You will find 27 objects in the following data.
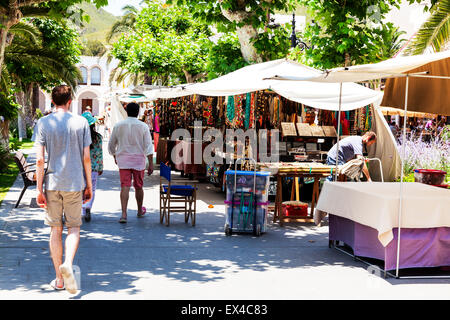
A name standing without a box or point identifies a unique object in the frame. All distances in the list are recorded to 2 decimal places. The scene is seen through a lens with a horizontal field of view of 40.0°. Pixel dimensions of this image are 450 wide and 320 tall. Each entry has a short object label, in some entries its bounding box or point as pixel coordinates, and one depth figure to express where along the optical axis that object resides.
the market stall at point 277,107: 11.11
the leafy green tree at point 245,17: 14.24
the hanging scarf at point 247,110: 13.42
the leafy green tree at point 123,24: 51.12
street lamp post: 20.28
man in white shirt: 9.61
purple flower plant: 14.29
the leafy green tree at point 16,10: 9.91
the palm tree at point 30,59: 19.12
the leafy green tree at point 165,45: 27.14
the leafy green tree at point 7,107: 17.98
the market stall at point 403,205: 6.71
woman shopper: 9.28
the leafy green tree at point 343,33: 14.03
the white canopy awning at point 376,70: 6.69
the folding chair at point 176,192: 9.66
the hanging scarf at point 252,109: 13.32
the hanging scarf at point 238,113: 13.65
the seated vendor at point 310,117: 14.38
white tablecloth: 6.67
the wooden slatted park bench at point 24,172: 10.73
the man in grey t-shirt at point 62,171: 5.61
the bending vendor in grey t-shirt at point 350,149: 10.59
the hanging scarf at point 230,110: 13.91
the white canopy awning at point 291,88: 10.91
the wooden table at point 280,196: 9.98
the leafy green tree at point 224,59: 16.00
